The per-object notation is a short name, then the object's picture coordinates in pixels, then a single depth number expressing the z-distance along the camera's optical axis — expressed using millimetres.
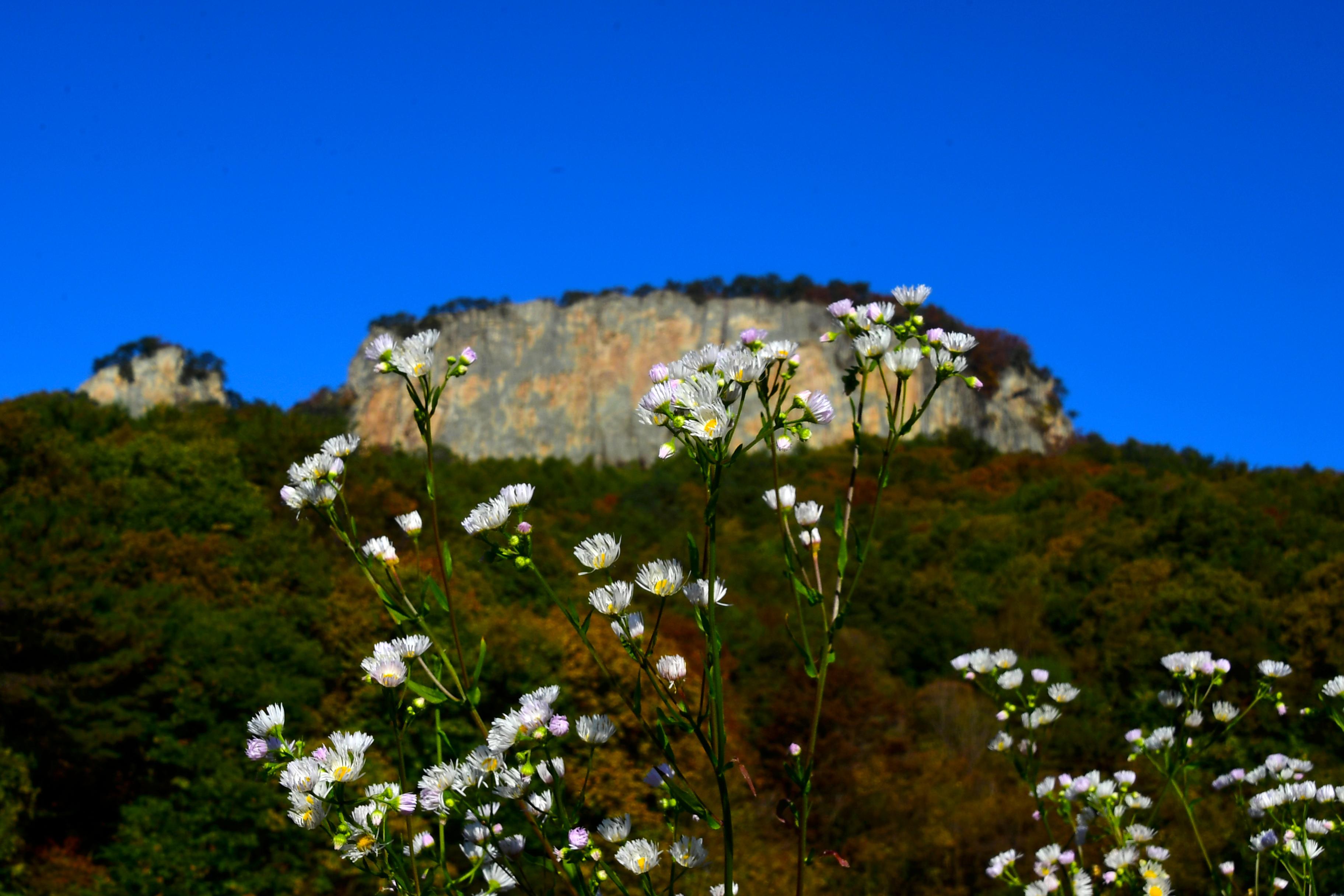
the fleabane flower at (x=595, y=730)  2434
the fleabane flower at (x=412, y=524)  2902
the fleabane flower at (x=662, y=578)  2236
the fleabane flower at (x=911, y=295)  2621
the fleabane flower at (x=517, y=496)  2436
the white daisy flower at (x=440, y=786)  2322
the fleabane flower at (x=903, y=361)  2426
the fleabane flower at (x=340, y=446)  2734
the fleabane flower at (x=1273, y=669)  3951
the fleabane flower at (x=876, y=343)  2436
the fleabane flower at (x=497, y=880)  2357
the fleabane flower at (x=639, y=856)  2279
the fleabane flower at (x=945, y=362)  2465
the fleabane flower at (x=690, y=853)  2287
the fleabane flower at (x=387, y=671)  2395
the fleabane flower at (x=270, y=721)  2475
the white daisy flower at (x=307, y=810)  2314
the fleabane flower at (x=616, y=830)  2512
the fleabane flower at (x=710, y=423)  2066
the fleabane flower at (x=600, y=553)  2295
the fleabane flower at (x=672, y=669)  2299
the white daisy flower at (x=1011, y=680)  3977
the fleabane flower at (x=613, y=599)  2244
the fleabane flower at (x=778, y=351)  2297
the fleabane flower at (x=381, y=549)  2660
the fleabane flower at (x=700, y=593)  2295
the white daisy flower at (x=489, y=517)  2398
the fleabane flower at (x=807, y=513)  2744
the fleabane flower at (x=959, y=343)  2502
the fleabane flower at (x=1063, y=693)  4082
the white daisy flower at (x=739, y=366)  2184
